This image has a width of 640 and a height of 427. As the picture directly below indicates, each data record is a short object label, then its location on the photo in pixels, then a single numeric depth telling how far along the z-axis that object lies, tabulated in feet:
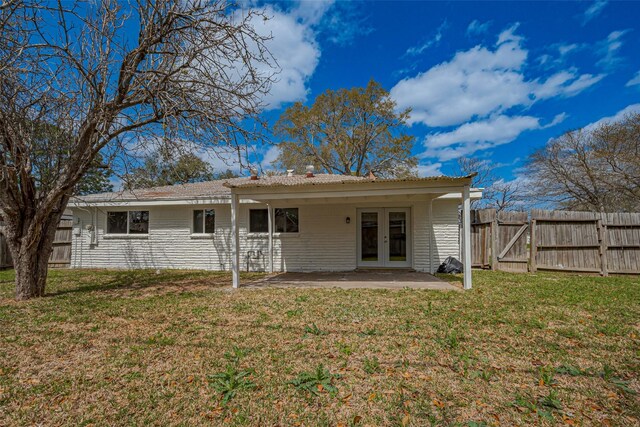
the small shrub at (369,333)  14.43
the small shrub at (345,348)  12.55
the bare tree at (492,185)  89.45
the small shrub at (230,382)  9.79
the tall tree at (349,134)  75.31
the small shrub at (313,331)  14.71
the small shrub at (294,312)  17.75
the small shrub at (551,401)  9.02
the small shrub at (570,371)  10.84
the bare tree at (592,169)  53.62
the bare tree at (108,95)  20.63
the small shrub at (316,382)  9.91
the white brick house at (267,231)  35.32
